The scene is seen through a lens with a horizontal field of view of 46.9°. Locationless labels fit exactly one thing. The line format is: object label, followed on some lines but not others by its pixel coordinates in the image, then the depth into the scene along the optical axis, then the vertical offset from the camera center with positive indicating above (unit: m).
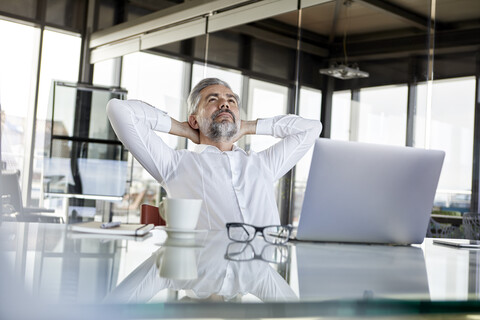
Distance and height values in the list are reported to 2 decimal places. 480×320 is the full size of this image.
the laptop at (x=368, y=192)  1.59 +0.00
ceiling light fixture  4.61 +1.03
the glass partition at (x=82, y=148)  5.88 +0.28
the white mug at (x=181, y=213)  1.47 -0.09
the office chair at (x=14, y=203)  4.82 -0.29
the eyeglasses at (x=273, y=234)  1.45 -0.13
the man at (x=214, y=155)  2.53 +0.13
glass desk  0.61 -0.14
